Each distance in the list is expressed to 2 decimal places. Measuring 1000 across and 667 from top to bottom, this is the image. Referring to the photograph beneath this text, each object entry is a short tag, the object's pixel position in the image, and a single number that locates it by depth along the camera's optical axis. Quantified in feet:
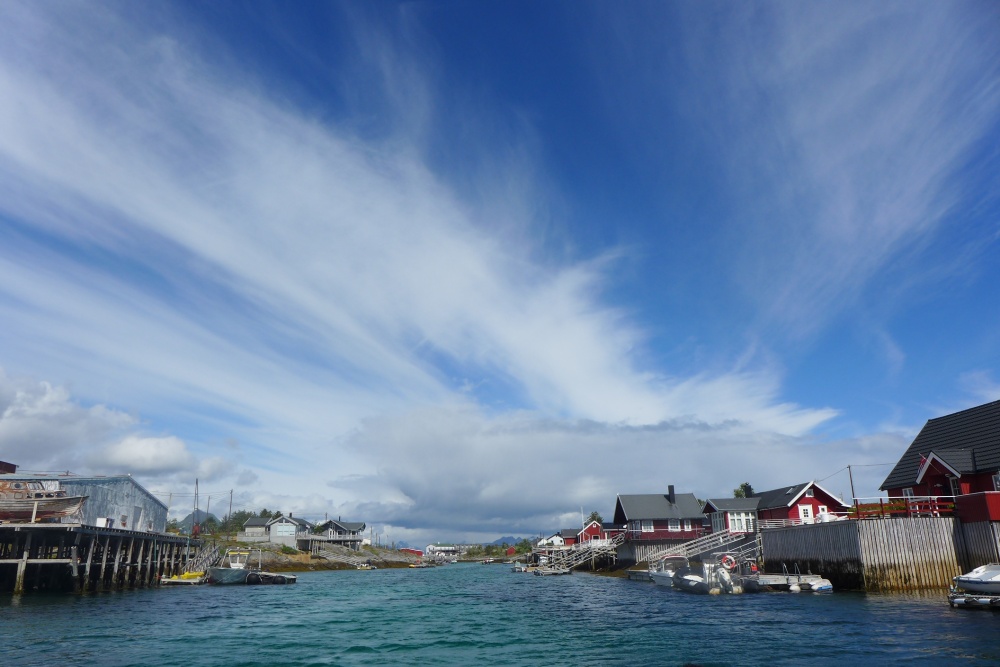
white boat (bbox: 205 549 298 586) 229.25
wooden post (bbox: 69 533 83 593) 164.14
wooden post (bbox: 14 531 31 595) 155.63
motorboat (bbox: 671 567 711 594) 151.12
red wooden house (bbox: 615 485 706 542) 263.74
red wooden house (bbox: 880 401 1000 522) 122.72
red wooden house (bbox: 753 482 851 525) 205.36
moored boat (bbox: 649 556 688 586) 176.45
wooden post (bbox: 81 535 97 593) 170.19
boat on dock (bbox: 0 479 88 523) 167.84
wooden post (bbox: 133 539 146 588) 205.18
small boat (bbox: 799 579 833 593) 130.93
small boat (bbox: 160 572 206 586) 226.58
